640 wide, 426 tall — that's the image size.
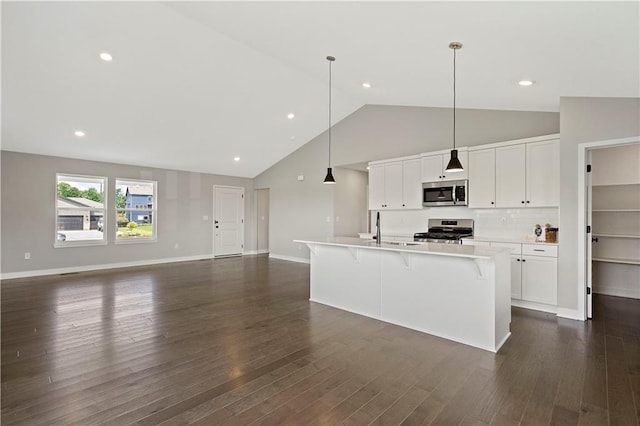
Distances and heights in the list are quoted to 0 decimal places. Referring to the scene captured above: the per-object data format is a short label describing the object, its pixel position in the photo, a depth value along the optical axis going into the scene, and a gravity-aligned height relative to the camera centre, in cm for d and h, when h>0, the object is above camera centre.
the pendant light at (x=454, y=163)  322 +51
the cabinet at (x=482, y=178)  478 +53
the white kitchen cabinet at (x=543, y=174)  419 +52
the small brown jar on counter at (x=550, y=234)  414 -29
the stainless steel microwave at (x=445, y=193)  508 +32
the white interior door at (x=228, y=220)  903 -24
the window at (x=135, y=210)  739 +4
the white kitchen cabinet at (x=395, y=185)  579 +53
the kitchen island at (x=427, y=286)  295 -81
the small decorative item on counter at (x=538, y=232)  444 -28
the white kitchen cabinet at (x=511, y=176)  447 +53
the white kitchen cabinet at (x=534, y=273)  395 -79
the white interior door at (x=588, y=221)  374 -10
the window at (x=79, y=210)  659 +4
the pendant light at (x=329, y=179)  477 +51
